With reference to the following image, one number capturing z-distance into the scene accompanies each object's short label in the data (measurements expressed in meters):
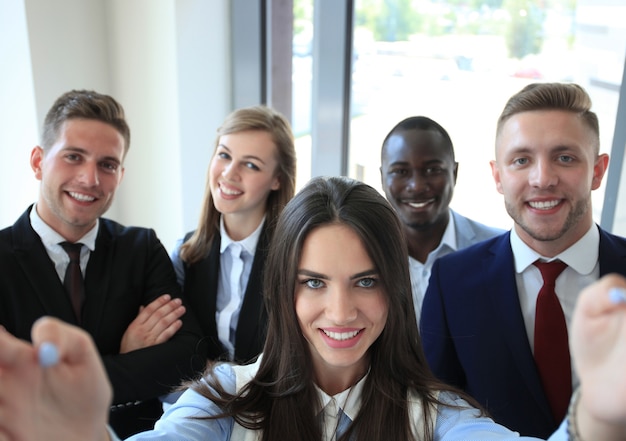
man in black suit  2.06
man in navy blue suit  1.84
